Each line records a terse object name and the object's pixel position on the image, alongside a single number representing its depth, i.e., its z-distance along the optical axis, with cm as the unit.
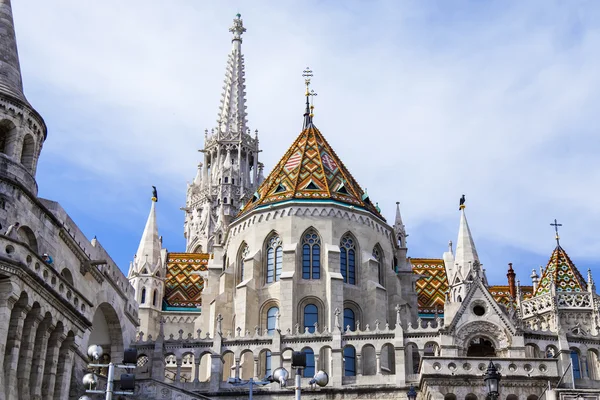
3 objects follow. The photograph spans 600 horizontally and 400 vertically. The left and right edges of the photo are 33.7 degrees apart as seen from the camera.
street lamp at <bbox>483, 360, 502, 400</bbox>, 2131
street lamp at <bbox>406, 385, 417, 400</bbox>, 2845
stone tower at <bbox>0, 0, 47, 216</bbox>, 3241
